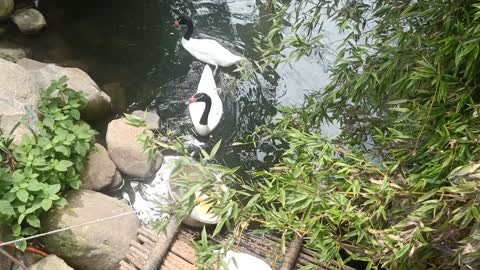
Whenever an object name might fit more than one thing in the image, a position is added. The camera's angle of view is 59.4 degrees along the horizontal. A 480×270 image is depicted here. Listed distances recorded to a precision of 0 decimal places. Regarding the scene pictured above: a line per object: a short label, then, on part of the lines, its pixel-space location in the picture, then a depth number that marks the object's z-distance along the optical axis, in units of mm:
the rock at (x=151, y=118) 4891
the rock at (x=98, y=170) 4047
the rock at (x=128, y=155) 4422
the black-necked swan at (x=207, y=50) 5512
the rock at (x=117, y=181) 4346
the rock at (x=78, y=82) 4621
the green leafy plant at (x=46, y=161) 3242
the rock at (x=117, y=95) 5109
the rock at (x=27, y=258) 3299
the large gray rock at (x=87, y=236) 3453
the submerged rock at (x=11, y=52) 5150
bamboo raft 3158
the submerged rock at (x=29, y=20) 5543
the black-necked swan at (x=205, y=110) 4816
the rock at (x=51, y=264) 3234
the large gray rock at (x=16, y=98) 3818
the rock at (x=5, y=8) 5520
